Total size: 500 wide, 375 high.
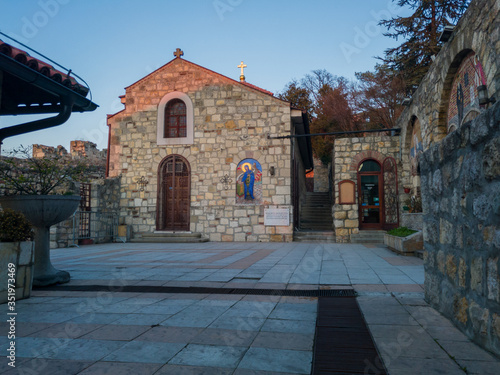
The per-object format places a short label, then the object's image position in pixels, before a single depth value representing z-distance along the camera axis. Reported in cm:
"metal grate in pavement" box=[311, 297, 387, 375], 217
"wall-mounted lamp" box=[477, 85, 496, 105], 610
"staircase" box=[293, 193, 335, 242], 1298
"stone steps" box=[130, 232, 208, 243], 1309
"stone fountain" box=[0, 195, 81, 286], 479
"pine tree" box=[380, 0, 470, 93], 1647
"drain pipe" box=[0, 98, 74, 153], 539
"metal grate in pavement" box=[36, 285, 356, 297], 433
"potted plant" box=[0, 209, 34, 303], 398
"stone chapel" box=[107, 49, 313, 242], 1322
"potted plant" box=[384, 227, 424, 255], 805
